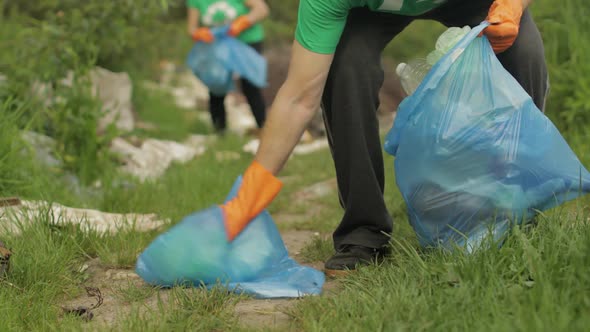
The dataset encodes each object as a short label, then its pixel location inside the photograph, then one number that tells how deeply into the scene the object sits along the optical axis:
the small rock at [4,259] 2.26
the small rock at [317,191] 3.93
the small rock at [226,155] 4.84
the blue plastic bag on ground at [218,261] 2.16
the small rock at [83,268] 2.54
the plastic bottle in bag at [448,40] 2.15
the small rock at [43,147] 3.78
